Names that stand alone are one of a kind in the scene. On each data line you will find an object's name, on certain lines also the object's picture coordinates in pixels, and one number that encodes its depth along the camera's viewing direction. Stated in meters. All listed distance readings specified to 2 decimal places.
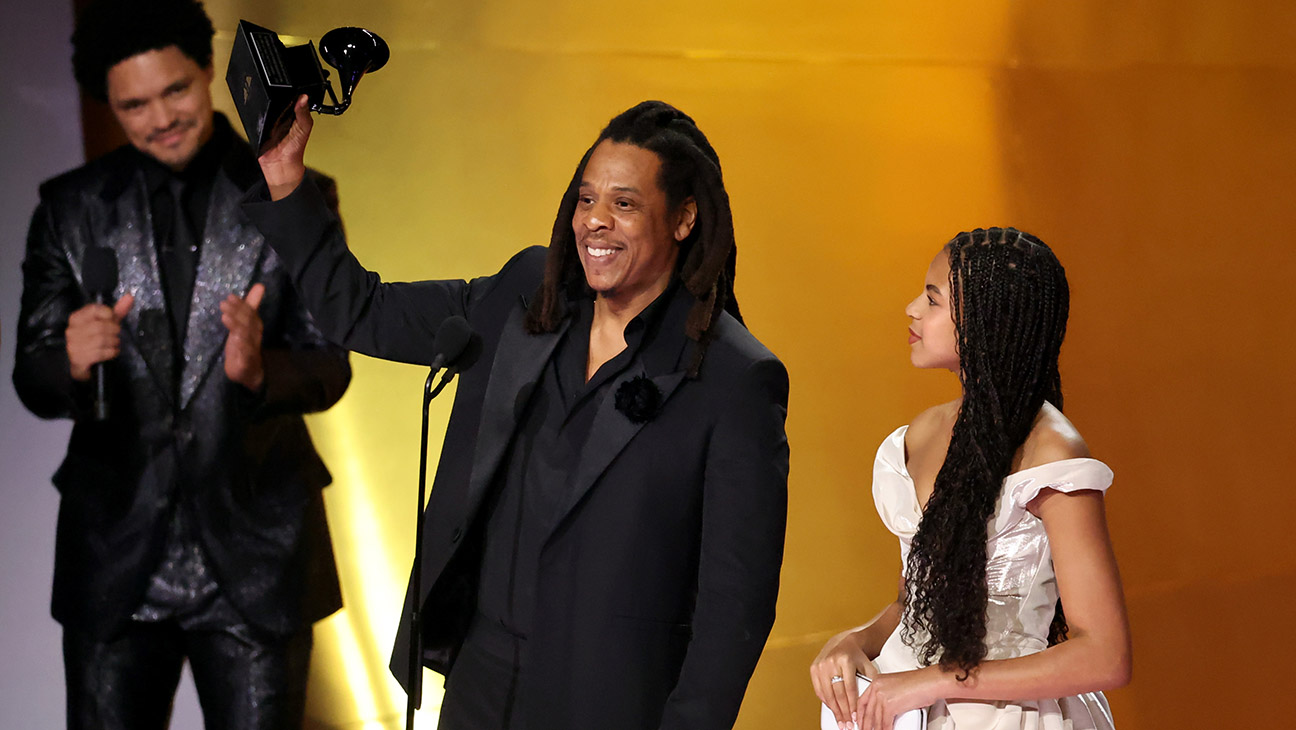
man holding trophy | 13.21
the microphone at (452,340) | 13.10
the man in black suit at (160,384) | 13.78
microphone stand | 13.08
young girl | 13.06
